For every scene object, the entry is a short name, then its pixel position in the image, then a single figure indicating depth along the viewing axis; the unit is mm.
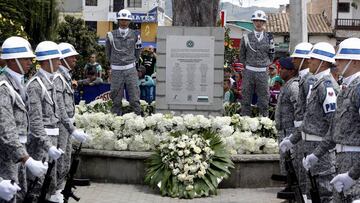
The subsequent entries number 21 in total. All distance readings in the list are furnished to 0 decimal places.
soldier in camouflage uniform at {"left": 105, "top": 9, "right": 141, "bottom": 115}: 14922
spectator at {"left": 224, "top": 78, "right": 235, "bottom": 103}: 17736
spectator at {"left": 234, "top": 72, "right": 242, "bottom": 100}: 18209
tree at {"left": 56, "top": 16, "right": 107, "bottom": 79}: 42250
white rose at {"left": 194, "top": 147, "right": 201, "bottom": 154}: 12359
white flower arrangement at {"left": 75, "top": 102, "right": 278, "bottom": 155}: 13125
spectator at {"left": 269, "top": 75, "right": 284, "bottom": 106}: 17672
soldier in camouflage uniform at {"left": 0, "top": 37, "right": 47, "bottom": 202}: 7562
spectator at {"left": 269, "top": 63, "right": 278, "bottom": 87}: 19881
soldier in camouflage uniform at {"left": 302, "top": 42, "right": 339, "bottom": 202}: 8883
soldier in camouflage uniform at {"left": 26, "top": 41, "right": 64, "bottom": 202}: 9141
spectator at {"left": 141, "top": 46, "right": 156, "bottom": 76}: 19800
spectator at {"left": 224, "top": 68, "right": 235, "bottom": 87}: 18655
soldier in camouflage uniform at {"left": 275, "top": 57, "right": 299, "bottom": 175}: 10852
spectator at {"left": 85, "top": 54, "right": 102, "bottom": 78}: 21431
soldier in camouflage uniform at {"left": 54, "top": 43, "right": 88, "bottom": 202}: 10578
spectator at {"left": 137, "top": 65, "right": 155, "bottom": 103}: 18891
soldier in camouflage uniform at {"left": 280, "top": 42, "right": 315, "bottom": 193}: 9711
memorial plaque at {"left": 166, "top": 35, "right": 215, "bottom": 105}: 14172
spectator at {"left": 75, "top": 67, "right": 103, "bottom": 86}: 20797
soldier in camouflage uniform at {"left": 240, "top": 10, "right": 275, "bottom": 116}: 14953
